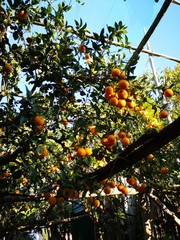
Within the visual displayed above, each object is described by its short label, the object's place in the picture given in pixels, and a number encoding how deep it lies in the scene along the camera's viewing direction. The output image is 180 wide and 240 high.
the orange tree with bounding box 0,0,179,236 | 1.75
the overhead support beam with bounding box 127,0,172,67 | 1.92
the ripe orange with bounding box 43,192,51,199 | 1.89
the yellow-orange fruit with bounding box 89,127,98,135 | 2.04
